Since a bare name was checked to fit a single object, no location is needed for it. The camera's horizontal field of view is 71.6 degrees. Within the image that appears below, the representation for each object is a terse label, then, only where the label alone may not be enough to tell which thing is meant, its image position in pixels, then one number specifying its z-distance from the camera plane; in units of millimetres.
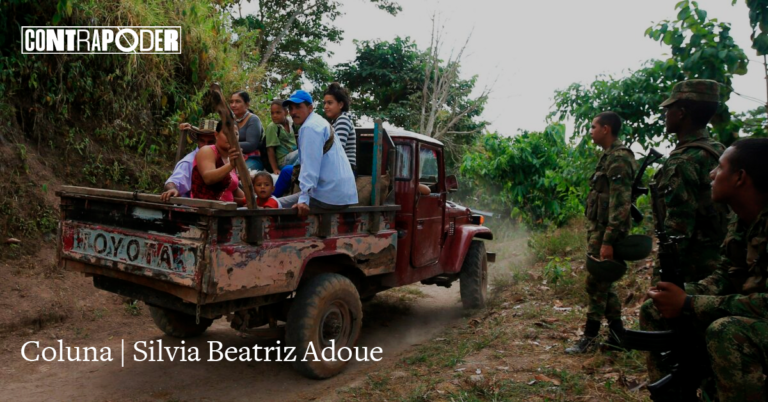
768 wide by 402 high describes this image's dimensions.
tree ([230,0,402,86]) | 16484
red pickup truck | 3312
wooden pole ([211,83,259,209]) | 3256
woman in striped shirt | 4721
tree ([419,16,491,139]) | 18547
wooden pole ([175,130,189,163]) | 4902
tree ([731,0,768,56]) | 3643
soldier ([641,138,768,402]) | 2107
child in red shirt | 4195
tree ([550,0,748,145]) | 4230
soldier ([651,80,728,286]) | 3045
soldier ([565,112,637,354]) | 3789
